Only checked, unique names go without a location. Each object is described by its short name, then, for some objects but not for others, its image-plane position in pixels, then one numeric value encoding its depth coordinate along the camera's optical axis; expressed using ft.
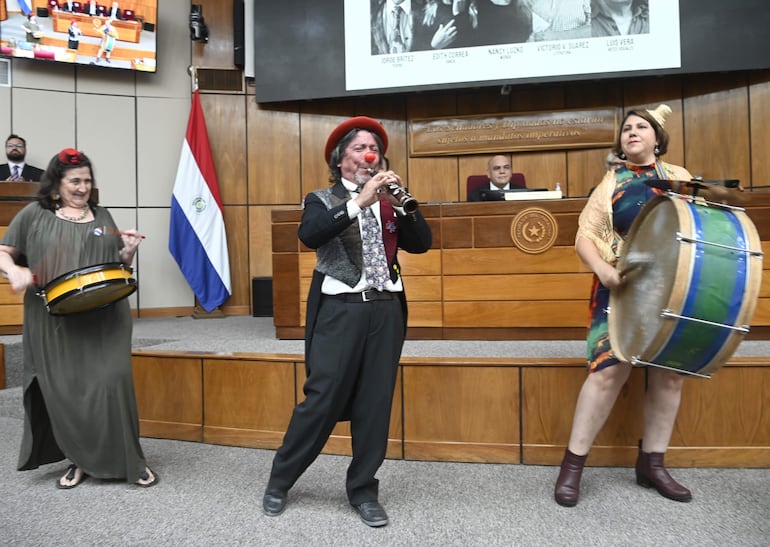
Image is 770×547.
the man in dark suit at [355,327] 6.44
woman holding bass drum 6.65
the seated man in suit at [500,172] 14.08
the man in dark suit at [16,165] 16.70
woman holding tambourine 7.53
